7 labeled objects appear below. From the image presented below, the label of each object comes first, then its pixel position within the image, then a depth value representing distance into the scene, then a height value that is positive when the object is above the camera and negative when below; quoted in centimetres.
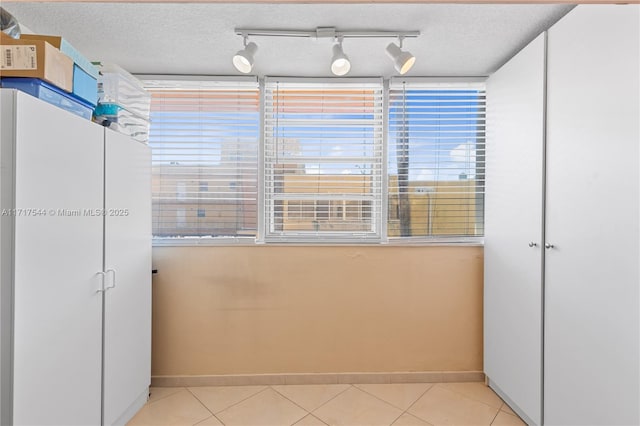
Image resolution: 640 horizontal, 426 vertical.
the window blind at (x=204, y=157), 218 +38
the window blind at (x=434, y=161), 225 +39
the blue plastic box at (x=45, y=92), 119 +48
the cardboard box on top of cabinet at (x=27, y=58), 117 +58
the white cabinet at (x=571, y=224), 122 -4
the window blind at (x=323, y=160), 223 +38
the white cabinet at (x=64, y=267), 112 -25
